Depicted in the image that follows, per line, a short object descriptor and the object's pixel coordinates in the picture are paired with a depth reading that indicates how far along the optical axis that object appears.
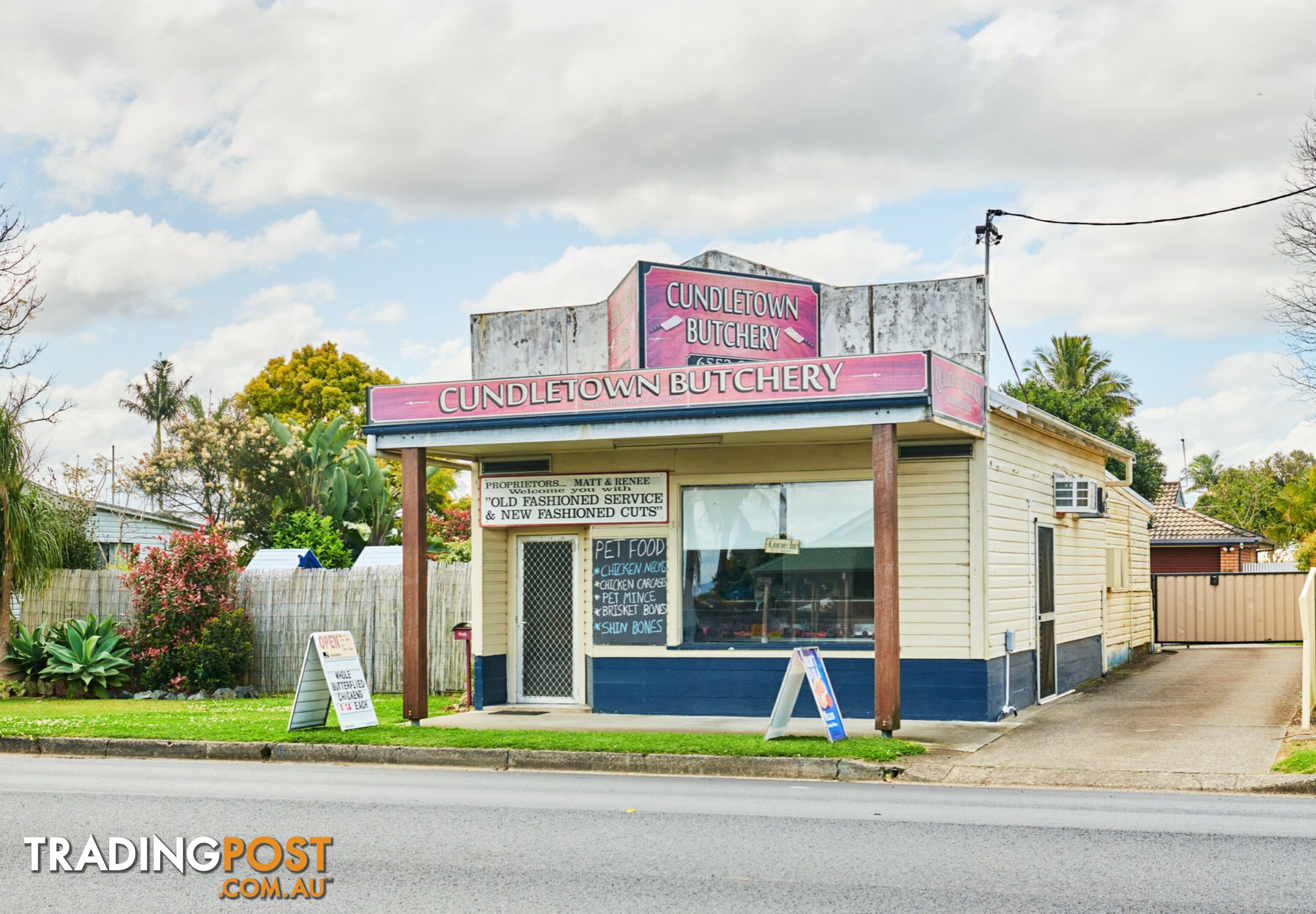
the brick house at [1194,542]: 37.34
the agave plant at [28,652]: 20.42
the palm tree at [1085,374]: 57.28
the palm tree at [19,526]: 20.67
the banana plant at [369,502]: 32.88
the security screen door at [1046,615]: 17.48
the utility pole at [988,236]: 27.64
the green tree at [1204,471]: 87.12
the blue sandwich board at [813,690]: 13.02
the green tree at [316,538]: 30.80
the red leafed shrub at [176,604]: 20.33
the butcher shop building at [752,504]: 14.33
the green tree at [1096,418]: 47.47
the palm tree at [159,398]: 61.50
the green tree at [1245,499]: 67.31
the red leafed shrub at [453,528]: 36.16
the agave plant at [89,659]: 20.17
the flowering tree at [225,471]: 38.00
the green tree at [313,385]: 56.12
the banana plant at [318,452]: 34.84
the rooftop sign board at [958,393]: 13.62
